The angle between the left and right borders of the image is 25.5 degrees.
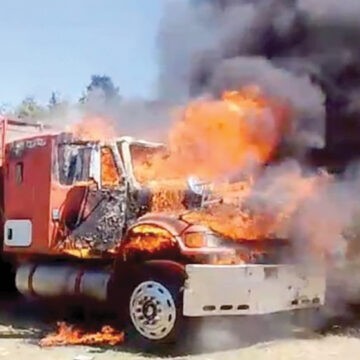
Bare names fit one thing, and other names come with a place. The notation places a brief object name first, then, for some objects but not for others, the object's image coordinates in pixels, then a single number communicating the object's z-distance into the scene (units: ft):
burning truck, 27.27
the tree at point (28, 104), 114.19
